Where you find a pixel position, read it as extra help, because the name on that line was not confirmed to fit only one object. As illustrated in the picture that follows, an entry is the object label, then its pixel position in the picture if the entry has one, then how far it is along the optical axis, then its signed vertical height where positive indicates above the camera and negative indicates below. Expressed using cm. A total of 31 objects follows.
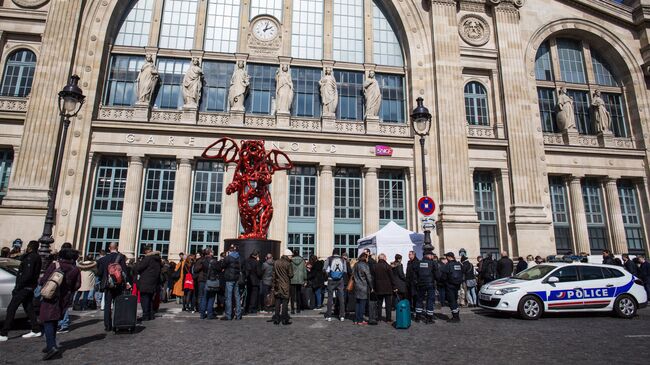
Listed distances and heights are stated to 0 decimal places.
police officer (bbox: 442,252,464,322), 1020 -54
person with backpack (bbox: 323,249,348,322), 1065 -56
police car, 1048 -81
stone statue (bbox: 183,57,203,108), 2150 +971
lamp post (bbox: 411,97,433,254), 1427 +535
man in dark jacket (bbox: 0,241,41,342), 782 -51
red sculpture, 1353 +267
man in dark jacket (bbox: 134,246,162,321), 961 -36
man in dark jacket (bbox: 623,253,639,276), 1466 -11
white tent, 1481 +78
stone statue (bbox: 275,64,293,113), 2211 +975
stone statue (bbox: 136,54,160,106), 2111 +987
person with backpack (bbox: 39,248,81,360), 611 -55
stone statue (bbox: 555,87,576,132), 2403 +938
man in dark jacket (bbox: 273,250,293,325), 965 -63
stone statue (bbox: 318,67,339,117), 2252 +975
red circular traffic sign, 1361 +202
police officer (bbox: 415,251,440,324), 1016 -72
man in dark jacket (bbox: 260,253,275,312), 1128 -29
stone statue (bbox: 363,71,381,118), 2297 +978
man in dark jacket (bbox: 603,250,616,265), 1452 +19
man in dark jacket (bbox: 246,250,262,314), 1143 -57
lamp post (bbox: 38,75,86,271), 1109 +401
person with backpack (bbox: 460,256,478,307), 1322 -69
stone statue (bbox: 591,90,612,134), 2460 +951
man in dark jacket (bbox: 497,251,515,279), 1388 -16
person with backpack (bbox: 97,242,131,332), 838 -57
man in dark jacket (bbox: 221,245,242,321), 1029 -48
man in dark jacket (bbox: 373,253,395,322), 988 -47
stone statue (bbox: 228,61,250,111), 2178 +981
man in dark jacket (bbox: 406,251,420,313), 1046 -40
